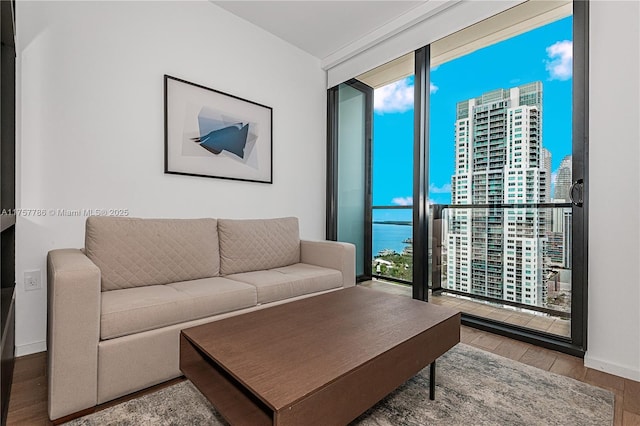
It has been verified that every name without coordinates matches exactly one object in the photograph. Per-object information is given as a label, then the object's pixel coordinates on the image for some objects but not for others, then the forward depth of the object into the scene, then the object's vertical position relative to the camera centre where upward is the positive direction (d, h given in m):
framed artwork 2.54 +0.67
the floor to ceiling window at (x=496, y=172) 2.12 +0.31
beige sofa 1.33 -0.45
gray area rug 1.34 -0.88
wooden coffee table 0.89 -0.49
